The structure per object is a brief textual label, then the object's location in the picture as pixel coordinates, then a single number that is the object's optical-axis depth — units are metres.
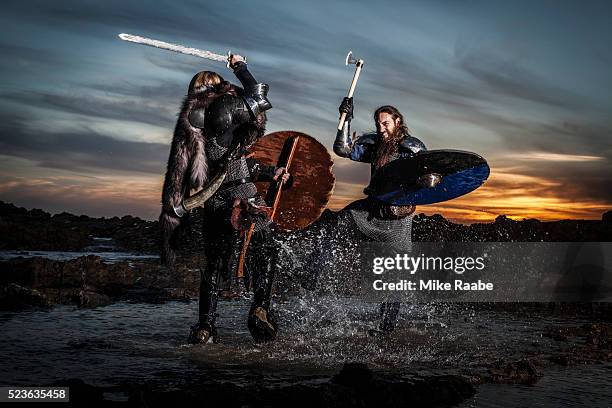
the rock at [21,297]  7.26
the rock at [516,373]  4.42
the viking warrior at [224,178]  5.38
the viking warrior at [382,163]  6.36
